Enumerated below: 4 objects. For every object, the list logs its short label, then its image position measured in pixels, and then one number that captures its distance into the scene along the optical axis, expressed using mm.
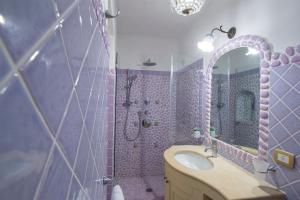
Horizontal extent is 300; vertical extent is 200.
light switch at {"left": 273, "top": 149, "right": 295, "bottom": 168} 1110
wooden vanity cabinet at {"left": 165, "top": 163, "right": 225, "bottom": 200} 1249
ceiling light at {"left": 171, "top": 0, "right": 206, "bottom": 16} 1412
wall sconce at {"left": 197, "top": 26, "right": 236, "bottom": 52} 1716
